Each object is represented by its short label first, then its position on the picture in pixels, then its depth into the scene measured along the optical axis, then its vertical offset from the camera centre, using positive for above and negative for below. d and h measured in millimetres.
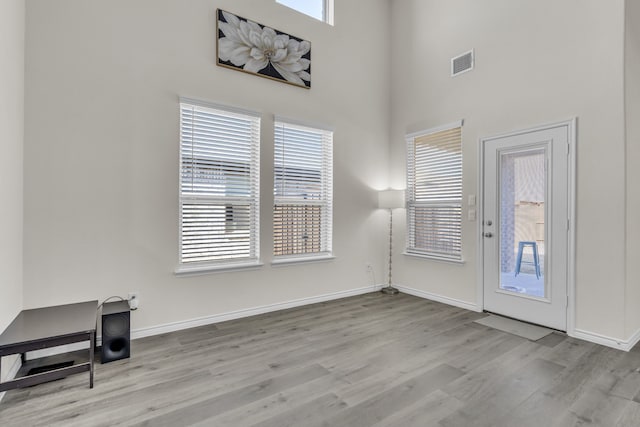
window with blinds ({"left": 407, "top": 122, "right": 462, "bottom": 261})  4234 +239
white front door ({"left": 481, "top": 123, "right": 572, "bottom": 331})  3266 -147
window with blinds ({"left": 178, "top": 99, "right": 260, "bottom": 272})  3408 +251
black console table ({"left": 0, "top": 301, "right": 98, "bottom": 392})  2020 -823
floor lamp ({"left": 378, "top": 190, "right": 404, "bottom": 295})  4625 +129
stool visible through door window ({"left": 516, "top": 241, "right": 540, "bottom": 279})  3457 -472
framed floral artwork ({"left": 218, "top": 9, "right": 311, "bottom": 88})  3594 +1862
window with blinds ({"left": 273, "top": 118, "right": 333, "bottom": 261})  4055 +237
